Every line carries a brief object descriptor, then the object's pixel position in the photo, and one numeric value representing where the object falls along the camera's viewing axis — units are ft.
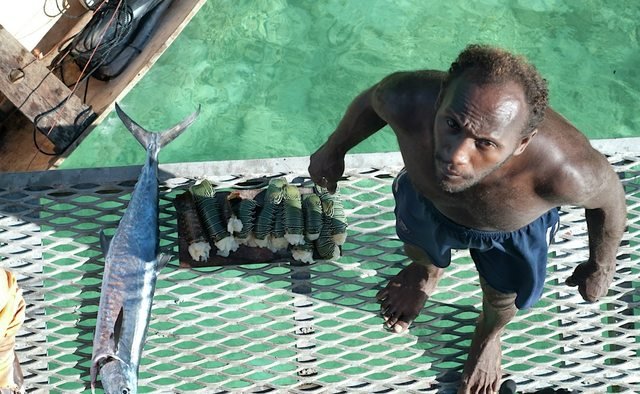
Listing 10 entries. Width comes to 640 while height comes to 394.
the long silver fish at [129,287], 11.00
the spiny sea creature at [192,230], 10.96
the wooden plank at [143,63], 14.87
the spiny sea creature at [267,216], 11.02
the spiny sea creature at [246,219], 11.03
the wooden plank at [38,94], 13.74
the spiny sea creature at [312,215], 11.07
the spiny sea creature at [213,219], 11.00
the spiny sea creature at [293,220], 10.96
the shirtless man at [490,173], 6.92
